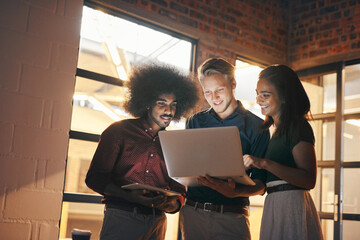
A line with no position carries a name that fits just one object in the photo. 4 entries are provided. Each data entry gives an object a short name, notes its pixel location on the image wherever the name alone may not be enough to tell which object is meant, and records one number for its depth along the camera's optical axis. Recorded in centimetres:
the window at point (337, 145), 445
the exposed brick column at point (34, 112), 297
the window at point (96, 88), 364
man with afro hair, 234
